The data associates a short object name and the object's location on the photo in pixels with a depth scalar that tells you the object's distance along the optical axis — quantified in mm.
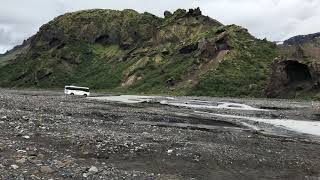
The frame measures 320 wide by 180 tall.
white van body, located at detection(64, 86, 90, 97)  136100
